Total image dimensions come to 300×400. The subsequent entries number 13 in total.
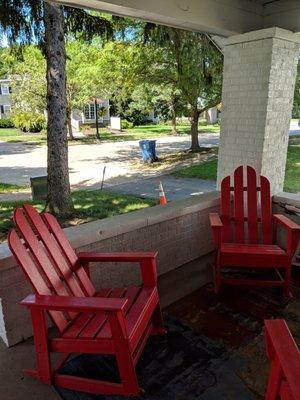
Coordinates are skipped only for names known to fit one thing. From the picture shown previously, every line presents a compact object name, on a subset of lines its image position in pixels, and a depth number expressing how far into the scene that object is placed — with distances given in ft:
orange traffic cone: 19.83
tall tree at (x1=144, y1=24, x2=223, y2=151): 27.58
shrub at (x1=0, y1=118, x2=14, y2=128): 89.93
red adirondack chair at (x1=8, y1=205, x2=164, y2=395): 5.67
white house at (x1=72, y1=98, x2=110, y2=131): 91.13
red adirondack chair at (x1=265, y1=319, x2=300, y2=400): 3.81
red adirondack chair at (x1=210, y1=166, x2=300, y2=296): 9.24
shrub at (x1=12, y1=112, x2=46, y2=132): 65.67
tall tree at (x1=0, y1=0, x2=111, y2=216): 16.52
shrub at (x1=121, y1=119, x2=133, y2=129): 90.33
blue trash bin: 40.09
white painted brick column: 10.56
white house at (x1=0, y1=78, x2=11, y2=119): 99.09
